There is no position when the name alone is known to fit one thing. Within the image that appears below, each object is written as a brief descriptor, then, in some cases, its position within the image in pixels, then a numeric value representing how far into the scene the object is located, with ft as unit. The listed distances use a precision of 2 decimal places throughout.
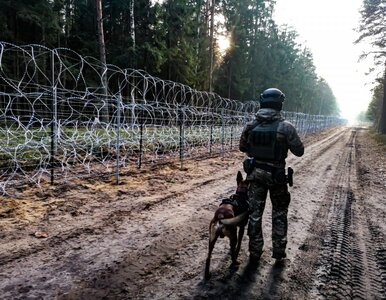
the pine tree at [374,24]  63.67
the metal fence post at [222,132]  38.54
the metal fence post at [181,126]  30.30
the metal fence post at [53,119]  18.10
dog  9.42
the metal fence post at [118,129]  21.39
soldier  10.25
